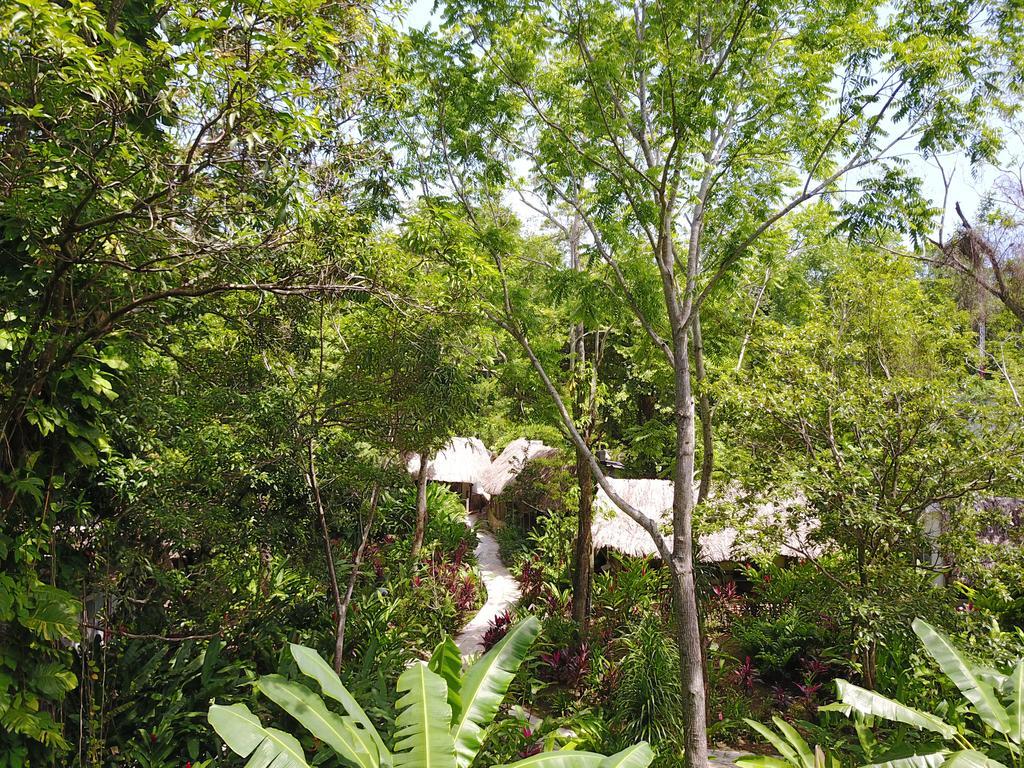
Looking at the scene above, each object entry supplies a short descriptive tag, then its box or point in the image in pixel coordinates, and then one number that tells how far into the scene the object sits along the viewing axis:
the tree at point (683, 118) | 5.55
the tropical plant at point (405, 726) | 3.13
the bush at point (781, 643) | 8.43
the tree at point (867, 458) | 5.32
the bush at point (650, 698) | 6.73
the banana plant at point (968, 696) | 3.94
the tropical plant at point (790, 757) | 4.27
